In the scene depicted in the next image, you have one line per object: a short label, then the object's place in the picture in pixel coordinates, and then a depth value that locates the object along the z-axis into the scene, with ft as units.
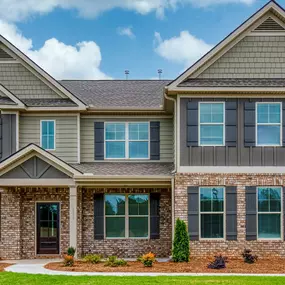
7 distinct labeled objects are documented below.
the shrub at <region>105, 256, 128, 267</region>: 52.70
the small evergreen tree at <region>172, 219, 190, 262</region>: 54.85
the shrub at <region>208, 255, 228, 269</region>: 50.47
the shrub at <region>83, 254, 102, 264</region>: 54.95
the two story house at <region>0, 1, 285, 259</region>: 56.90
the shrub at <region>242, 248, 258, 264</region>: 54.13
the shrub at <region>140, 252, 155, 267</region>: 51.85
